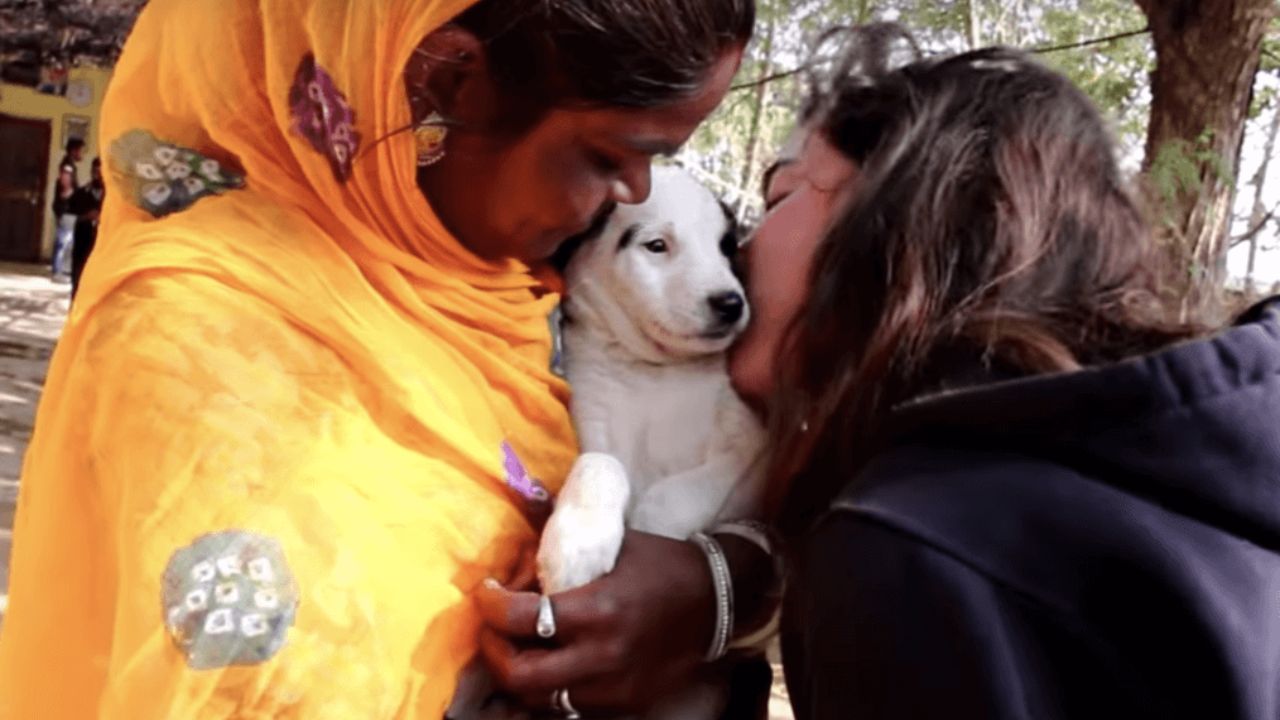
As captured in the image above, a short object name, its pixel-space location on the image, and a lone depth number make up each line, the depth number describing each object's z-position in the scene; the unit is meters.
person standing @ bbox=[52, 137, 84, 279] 13.89
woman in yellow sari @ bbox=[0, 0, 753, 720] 1.13
